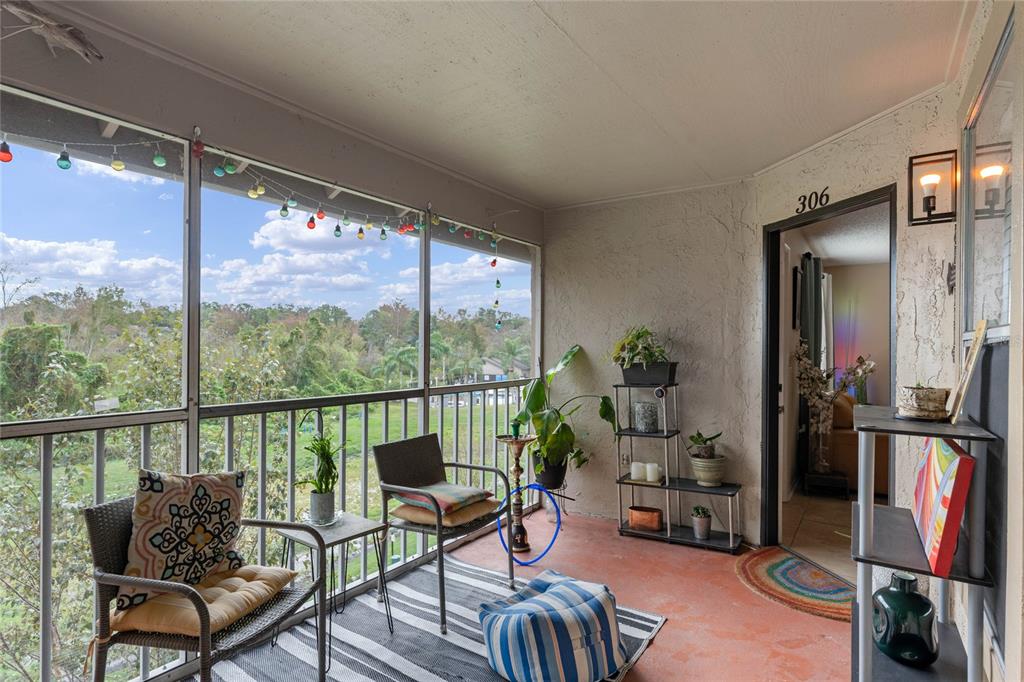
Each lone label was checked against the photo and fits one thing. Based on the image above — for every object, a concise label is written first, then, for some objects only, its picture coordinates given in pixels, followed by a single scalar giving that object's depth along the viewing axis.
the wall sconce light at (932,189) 2.21
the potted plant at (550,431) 3.76
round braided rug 2.71
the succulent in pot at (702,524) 3.49
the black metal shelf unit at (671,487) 3.45
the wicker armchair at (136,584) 1.50
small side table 2.10
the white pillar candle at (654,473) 3.66
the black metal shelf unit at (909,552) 1.29
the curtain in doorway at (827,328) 5.91
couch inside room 4.70
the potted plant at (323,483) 2.24
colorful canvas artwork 1.26
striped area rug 2.16
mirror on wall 1.29
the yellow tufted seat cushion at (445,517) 2.56
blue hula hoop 3.25
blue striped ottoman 2.00
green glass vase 1.49
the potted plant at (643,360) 3.65
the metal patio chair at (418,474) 2.53
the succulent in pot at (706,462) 3.54
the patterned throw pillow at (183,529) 1.69
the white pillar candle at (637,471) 3.72
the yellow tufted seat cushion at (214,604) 1.57
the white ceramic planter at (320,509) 2.23
